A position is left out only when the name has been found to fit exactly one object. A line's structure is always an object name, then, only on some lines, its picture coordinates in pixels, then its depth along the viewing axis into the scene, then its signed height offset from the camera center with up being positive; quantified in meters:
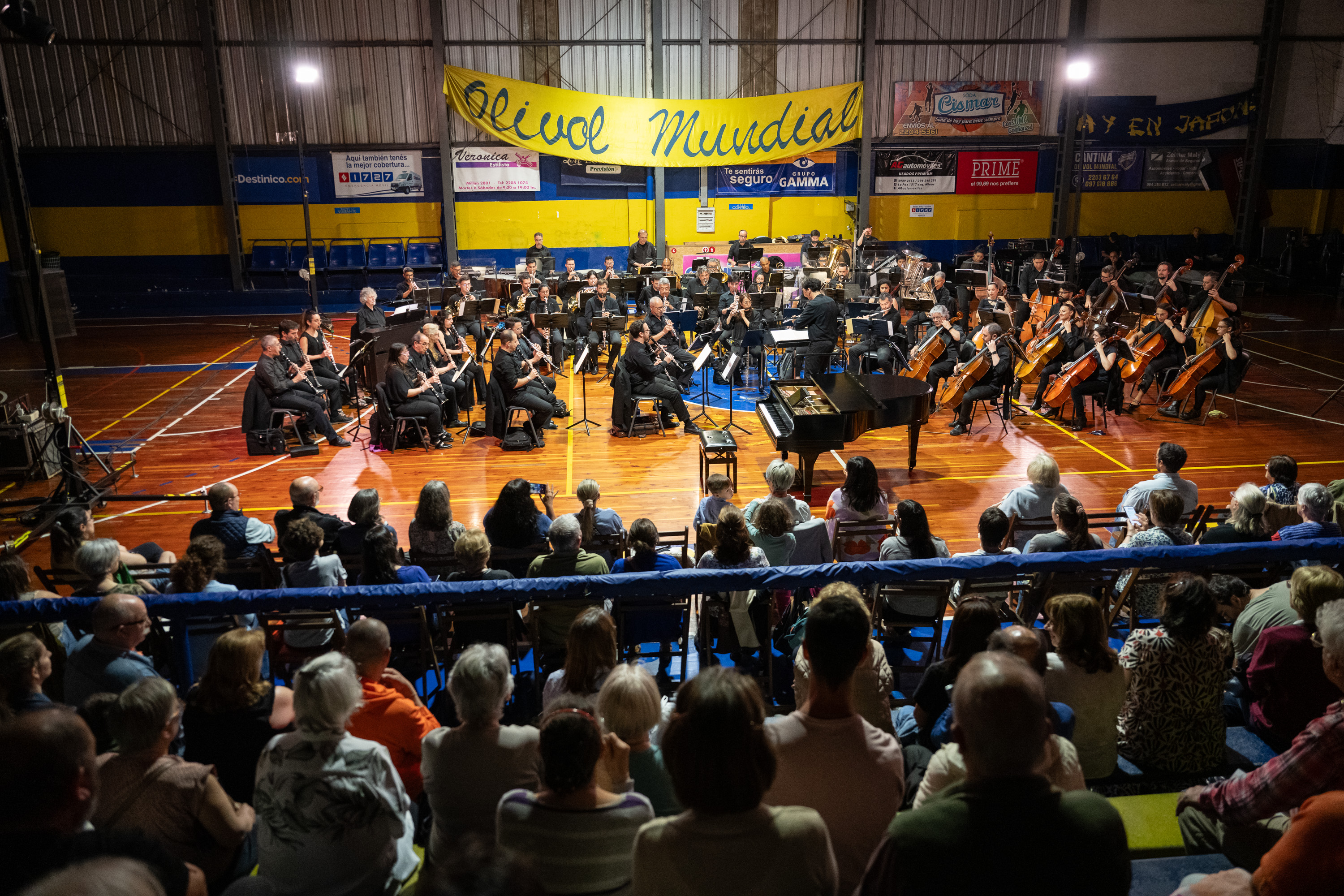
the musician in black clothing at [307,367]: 11.31 -1.55
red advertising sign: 22.70 +1.36
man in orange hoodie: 3.54 -1.76
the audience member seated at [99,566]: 4.63 -1.59
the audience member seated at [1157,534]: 5.34 -1.72
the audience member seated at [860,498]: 6.54 -1.85
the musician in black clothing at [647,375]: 11.54 -1.71
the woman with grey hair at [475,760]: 2.98 -1.63
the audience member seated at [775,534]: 5.66 -1.79
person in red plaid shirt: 2.77 -1.68
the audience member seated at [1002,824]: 1.99 -1.25
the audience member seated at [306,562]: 5.16 -1.77
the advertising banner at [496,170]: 21.66 +1.51
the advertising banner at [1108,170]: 22.89 +1.40
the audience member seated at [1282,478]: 6.45 -1.72
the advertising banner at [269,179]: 21.27 +1.34
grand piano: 8.74 -1.69
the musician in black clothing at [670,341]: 12.41 -1.46
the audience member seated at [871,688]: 3.54 -1.71
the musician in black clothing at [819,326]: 12.39 -1.23
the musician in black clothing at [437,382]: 11.50 -1.78
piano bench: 8.98 -2.02
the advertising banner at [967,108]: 22.17 +2.83
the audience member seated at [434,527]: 5.91 -1.82
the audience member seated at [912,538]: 5.38 -1.74
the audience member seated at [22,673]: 3.47 -1.57
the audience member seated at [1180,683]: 3.69 -1.80
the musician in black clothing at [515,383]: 11.19 -1.73
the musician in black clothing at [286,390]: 10.78 -1.73
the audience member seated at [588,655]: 3.56 -1.57
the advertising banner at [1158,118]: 22.44 +2.56
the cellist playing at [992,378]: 11.21 -1.79
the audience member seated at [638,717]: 3.04 -1.54
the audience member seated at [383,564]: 4.95 -1.70
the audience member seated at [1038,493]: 6.60 -1.85
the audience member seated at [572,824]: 2.49 -1.55
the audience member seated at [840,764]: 2.63 -1.47
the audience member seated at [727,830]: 2.15 -1.35
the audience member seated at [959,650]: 3.60 -1.59
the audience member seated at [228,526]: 6.03 -1.82
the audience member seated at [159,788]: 2.79 -1.60
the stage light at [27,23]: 10.68 +2.48
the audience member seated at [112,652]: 3.75 -1.63
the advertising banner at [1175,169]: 22.94 +1.40
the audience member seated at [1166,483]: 6.68 -1.80
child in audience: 6.54 -1.83
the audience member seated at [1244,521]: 5.40 -1.68
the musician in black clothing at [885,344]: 13.03 -1.56
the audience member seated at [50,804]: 2.13 -1.30
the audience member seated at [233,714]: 3.31 -1.67
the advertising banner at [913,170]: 22.61 +1.42
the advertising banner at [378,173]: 21.52 +1.46
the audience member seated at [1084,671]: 3.58 -1.66
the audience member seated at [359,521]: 5.88 -1.77
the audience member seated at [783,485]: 6.30 -1.68
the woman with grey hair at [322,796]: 2.84 -1.66
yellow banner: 20.23 +2.40
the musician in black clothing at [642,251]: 20.97 -0.37
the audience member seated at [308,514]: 6.20 -1.81
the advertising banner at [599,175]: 22.12 +1.40
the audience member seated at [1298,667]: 3.80 -1.77
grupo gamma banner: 22.48 +1.27
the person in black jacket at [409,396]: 10.95 -1.83
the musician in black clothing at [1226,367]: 11.17 -1.67
